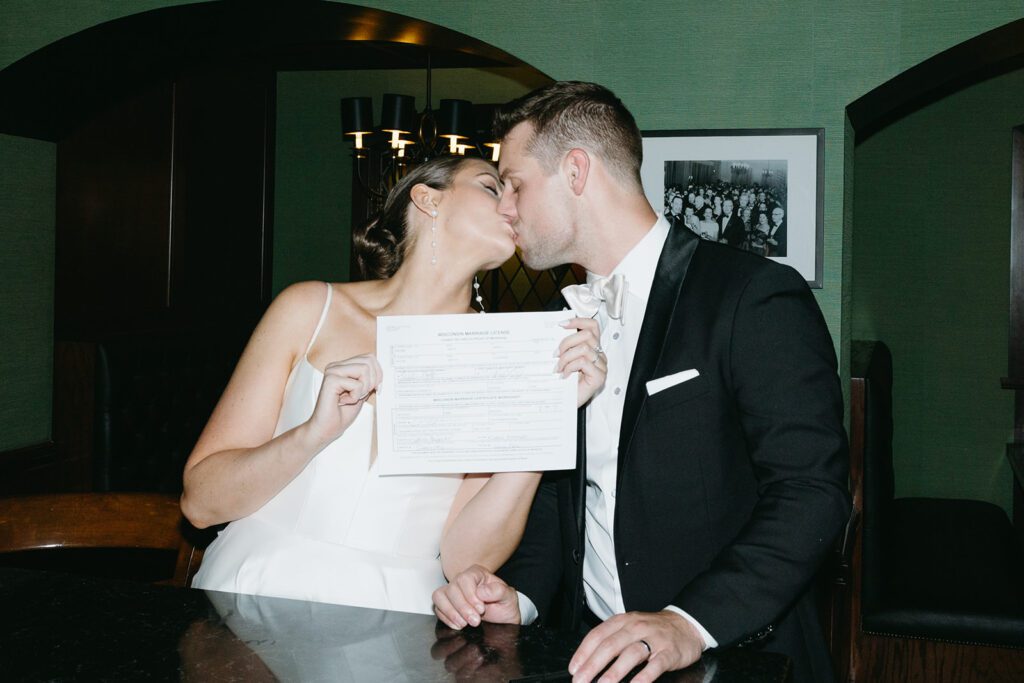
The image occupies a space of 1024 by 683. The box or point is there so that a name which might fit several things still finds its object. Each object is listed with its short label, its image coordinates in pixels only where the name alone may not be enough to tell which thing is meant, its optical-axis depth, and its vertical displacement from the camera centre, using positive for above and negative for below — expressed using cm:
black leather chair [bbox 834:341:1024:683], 355 -100
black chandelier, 545 +126
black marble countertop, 113 -40
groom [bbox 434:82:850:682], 149 -17
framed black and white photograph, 288 +47
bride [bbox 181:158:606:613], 194 -30
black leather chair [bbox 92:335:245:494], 390 -33
